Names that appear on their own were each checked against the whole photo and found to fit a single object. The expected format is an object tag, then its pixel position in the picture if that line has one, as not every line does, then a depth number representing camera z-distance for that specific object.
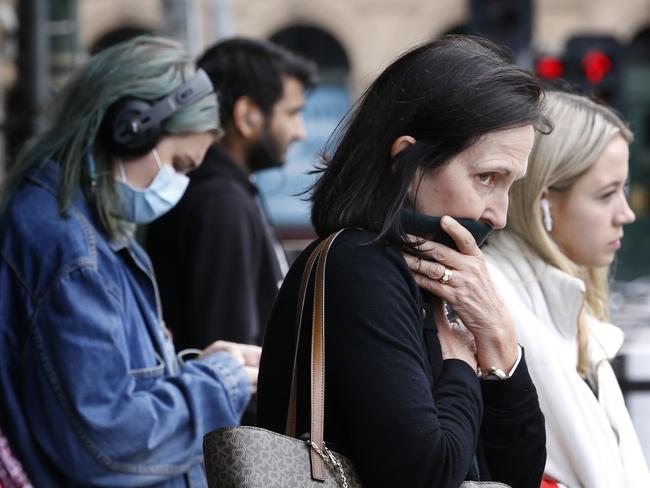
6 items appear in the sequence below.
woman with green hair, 5.88
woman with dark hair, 4.11
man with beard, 7.76
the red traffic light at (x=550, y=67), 18.19
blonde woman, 5.65
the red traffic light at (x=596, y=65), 18.08
